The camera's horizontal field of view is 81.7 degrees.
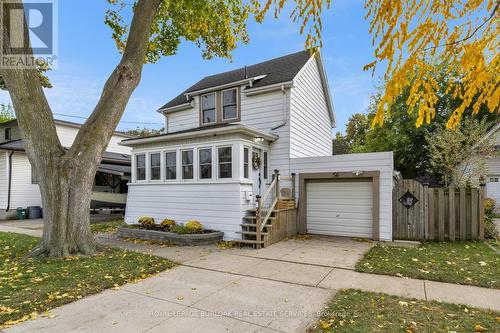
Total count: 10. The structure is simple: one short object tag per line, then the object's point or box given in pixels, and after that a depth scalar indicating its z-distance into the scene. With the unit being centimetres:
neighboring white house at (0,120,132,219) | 1498
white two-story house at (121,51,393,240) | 905
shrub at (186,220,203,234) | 898
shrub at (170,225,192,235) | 880
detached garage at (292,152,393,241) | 891
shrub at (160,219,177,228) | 978
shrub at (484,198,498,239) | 879
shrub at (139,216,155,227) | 1029
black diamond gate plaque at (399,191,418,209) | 881
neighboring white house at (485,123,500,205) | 1527
